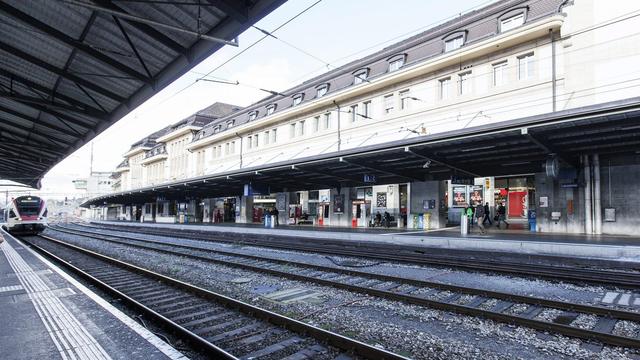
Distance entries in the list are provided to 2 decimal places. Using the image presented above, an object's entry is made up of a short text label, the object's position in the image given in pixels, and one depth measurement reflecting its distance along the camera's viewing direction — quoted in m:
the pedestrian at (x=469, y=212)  19.52
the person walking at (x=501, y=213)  24.88
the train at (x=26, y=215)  26.23
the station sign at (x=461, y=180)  20.11
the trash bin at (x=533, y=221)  19.84
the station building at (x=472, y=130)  15.57
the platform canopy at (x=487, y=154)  12.17
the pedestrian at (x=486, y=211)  24.37
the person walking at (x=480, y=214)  19.31
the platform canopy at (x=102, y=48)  7.36
